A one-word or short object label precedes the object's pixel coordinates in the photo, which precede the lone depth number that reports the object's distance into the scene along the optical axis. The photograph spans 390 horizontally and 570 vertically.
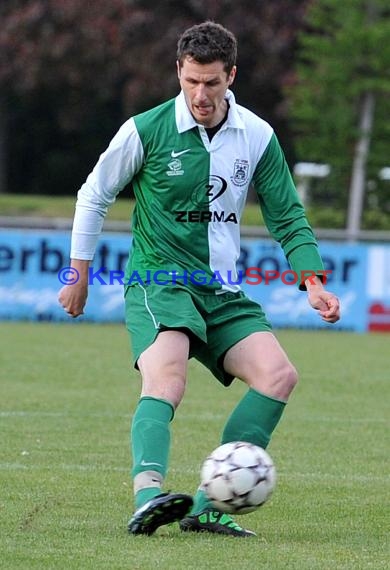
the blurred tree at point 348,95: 49.03
